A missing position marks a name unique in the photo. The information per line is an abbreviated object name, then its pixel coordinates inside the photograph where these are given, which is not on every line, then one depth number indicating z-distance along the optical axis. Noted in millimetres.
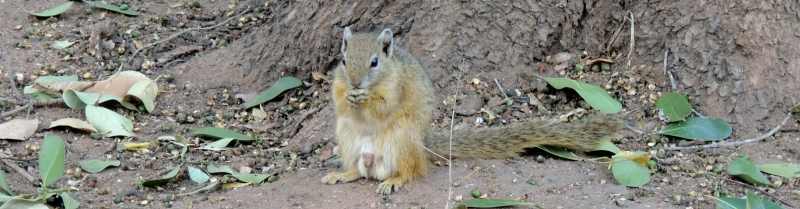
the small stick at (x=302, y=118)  5594
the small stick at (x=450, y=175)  4424
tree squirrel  4727
